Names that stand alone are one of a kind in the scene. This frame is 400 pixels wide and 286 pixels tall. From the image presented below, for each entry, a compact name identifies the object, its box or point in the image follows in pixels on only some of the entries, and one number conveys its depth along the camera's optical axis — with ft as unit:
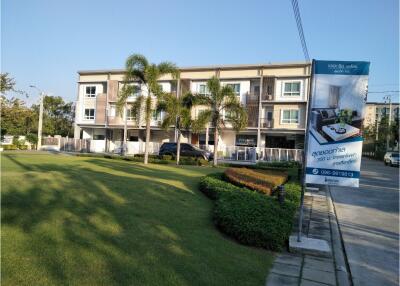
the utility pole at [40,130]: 129.78
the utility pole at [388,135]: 181.88
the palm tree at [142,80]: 78.48
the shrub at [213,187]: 31.47
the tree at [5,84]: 65.92
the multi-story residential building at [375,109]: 331.16
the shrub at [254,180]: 35.83
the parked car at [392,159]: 133.05
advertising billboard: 19.52
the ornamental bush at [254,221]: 19.90
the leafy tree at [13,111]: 72.33
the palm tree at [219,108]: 83.66
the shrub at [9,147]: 126.24
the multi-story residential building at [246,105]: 129.70
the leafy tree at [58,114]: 207.16
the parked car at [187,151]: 101.23
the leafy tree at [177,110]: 83.41
